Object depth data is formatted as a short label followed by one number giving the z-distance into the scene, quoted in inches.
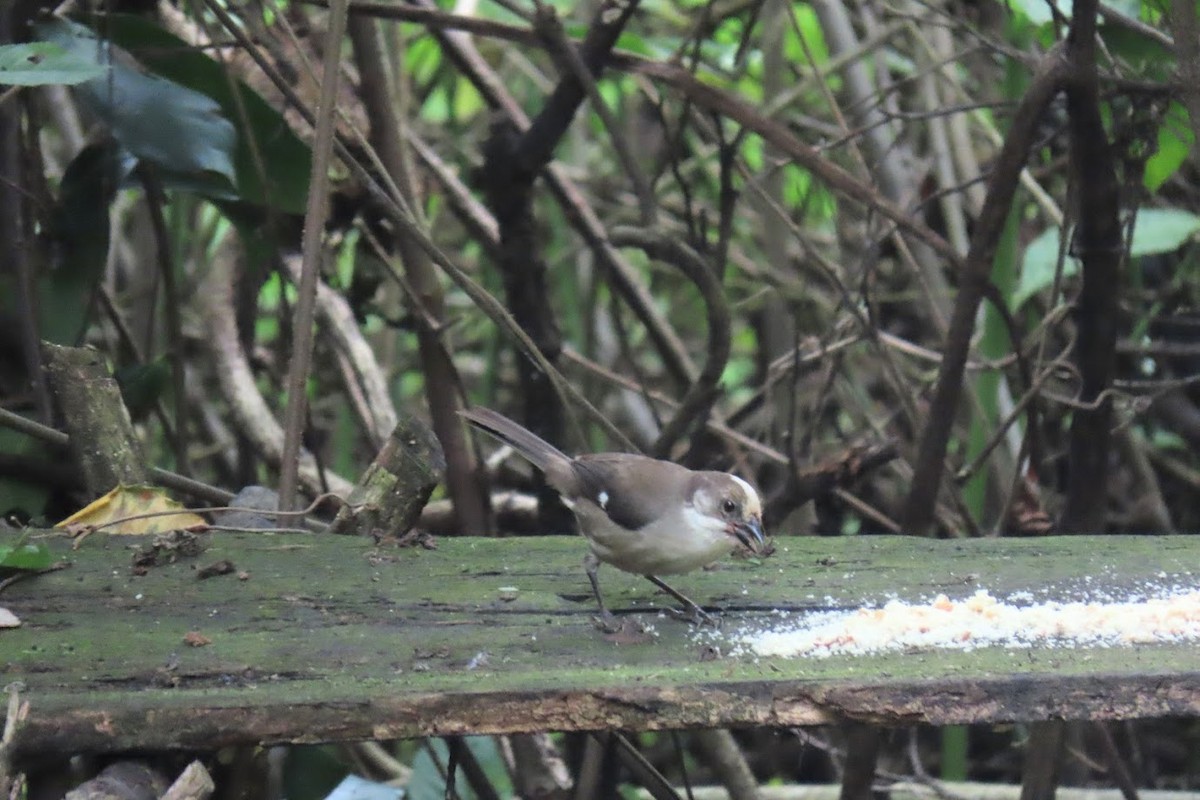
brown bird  195.5
